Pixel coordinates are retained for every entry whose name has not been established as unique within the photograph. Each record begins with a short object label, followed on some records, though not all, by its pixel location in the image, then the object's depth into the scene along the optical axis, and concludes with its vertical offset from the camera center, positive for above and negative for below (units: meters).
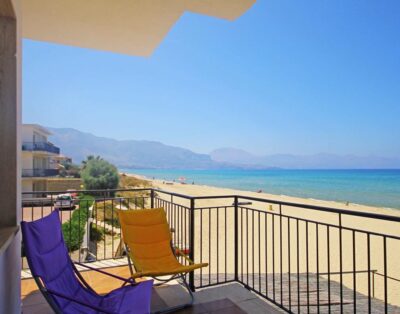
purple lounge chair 1.74 -0.78
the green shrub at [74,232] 7.90 -2.01
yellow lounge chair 2.71 -0.82
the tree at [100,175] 23.00 -1.15
